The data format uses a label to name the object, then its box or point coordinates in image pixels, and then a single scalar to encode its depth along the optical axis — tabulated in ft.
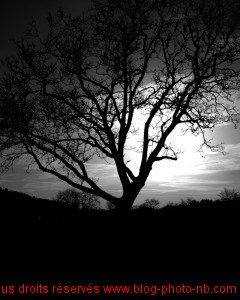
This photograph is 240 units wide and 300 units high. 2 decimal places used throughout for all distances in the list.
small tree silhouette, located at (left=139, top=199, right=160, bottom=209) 352.69
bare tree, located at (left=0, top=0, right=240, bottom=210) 38.91
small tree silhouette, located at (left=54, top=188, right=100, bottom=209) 277.07
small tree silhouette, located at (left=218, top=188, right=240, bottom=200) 277.64
